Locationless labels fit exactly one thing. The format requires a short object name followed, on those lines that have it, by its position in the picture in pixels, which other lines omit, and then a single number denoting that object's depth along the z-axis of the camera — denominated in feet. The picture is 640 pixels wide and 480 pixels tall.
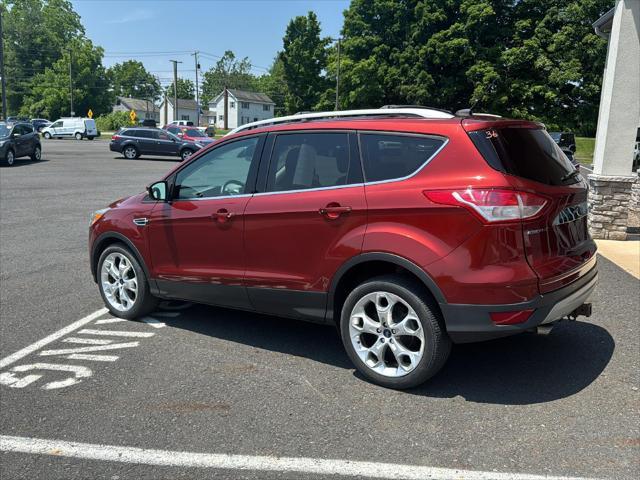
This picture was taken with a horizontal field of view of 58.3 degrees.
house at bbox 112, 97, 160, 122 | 377.30
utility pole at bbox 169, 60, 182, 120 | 205.40
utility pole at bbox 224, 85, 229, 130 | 288.51
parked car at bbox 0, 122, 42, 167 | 73.56
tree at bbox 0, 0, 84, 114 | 277.44
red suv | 11.40
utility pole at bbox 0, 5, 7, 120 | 141.69
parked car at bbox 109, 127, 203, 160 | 97.19
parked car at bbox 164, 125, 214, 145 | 98.43
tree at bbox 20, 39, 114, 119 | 253.44
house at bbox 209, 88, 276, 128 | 328.70
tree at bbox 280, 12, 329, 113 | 203.00
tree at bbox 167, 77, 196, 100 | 457.96
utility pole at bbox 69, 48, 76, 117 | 240.53
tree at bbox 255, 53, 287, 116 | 378.75
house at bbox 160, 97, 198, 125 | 352.03
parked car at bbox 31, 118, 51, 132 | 204.74
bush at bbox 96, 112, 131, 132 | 250.57
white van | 170.19
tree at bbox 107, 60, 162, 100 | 448.24
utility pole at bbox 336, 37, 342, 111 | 152.66
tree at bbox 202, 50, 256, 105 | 447.42
